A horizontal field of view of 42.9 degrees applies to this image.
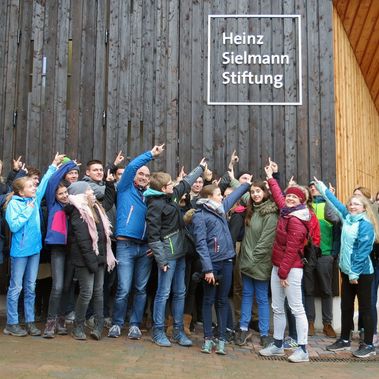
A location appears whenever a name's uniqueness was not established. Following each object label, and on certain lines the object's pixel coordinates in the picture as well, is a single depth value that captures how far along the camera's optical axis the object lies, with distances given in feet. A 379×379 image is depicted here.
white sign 25.27
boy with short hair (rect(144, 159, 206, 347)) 17.53
